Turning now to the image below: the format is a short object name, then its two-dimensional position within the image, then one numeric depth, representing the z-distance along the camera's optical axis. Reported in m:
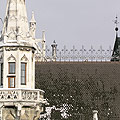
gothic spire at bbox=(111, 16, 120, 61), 41.59
